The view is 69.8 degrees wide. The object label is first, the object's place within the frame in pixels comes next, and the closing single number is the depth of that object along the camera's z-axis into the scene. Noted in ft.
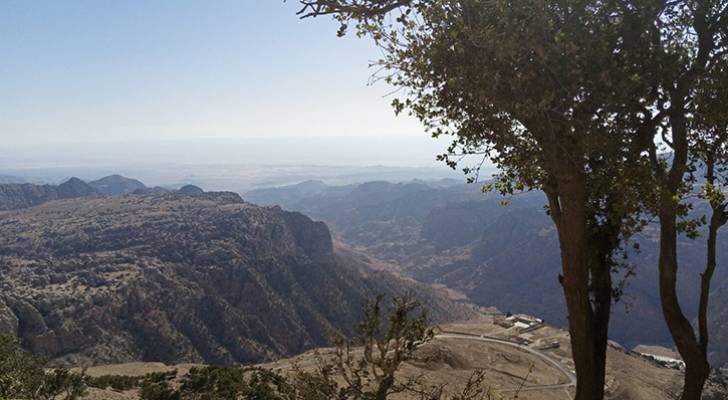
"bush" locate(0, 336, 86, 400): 44.21
